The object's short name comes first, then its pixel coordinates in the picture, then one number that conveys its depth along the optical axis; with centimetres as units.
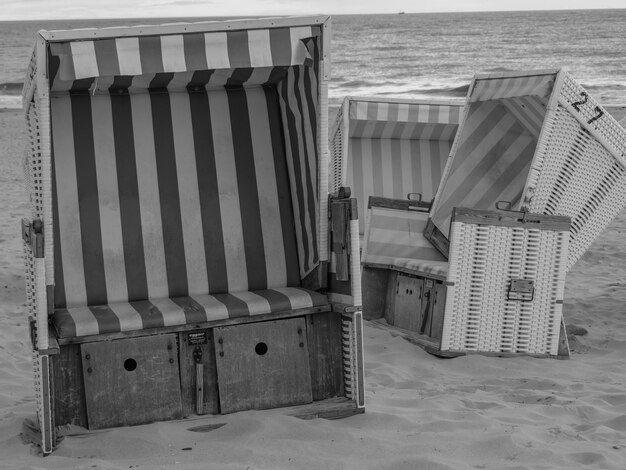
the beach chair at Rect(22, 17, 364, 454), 358
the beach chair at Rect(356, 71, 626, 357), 491
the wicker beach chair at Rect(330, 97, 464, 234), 691
